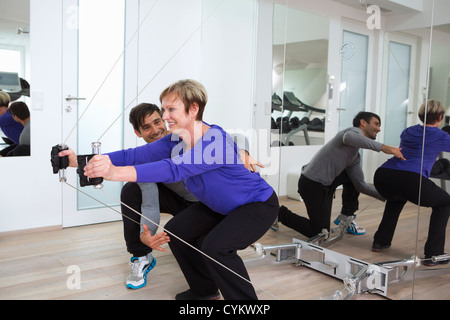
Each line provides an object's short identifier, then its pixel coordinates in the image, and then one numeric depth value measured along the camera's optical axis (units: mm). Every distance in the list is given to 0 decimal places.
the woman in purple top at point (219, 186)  1639
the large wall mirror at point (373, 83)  1928
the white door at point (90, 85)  3061
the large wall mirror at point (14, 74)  2783
